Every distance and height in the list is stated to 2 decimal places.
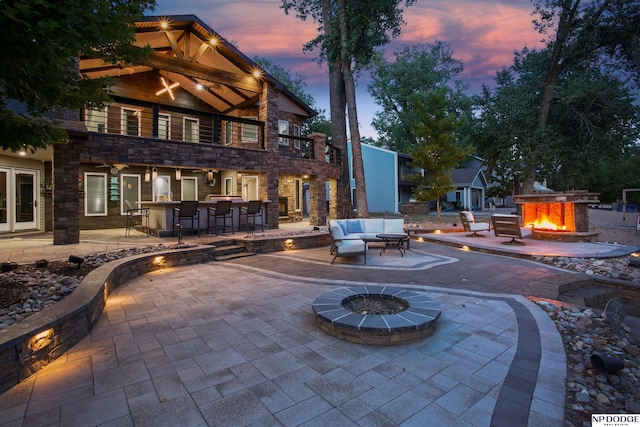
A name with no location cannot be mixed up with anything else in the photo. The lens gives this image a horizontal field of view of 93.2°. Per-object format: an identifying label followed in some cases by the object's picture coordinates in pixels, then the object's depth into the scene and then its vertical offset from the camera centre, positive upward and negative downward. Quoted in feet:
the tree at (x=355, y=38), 39.65 +24.00
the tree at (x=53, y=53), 7.88 +4.82
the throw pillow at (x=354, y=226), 27.94 -1.28
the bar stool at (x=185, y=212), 29.84 +0.20
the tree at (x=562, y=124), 53.26 +16.65
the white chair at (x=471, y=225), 34.02 -1.60
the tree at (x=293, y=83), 98.99 +43.65
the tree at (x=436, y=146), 47.14 +10.26
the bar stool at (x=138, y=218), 34.87 -0.48
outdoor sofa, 23.11 -1.77
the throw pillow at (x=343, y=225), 26.47 -1.13
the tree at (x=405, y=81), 101.24 +45.03
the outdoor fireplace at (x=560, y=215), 30.27 -0.51
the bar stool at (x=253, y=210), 34.60 +0.39
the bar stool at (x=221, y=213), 31.81 +0.09
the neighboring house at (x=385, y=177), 76.69 +9.02
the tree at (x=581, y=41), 49.78 +29.30
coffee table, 25.27 -2.31
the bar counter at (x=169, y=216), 31.68 -0.18
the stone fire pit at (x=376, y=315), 10.01 -3.77
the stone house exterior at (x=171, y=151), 29.25 +7.13
